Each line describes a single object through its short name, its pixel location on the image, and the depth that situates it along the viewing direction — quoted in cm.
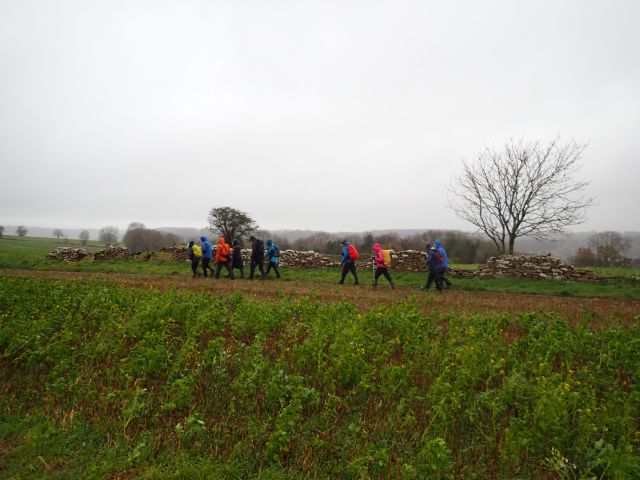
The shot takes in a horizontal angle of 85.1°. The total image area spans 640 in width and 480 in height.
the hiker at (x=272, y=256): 1672
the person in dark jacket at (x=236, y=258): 1628
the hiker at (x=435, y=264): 1334
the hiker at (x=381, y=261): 1406
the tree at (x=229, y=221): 4053
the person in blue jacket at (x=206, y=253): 1583
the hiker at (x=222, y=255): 1596
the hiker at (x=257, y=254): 1593
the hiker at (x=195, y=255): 1614
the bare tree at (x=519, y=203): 2177
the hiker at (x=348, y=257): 1466
